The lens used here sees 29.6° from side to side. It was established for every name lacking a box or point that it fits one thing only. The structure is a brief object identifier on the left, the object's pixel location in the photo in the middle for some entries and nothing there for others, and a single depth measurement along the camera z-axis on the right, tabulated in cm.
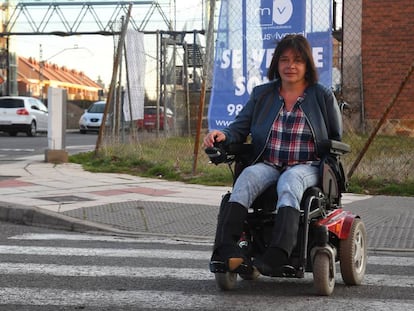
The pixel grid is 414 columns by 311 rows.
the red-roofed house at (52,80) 9132
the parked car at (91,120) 3603
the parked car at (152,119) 1781
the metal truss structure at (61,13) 4281
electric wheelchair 495
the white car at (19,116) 3017
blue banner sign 1056
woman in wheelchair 501
